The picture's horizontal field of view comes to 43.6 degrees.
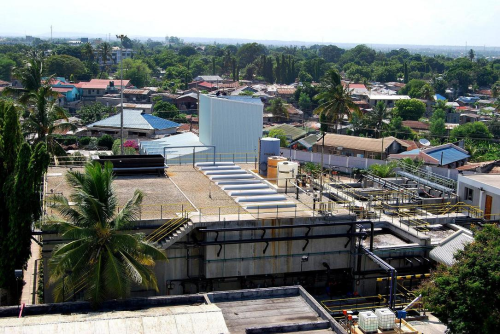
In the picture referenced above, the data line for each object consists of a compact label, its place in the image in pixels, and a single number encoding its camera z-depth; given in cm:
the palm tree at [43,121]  3888
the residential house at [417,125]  9244
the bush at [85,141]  6888
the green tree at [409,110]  10181
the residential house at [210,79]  15071
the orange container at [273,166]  3217
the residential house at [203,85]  13625
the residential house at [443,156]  5591
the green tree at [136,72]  14612
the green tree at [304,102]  11419
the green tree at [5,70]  13812
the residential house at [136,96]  11787
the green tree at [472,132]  8381
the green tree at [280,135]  7111
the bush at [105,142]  6731
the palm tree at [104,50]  14612
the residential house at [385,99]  11651
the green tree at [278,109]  9644
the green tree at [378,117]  7900
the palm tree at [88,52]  15950
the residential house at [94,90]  11835
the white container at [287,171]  3088
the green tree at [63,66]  13771
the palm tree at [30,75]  4241
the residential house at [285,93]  12629
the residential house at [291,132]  7649
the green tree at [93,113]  8744
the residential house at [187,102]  11238
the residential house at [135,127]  7100
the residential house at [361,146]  6462
